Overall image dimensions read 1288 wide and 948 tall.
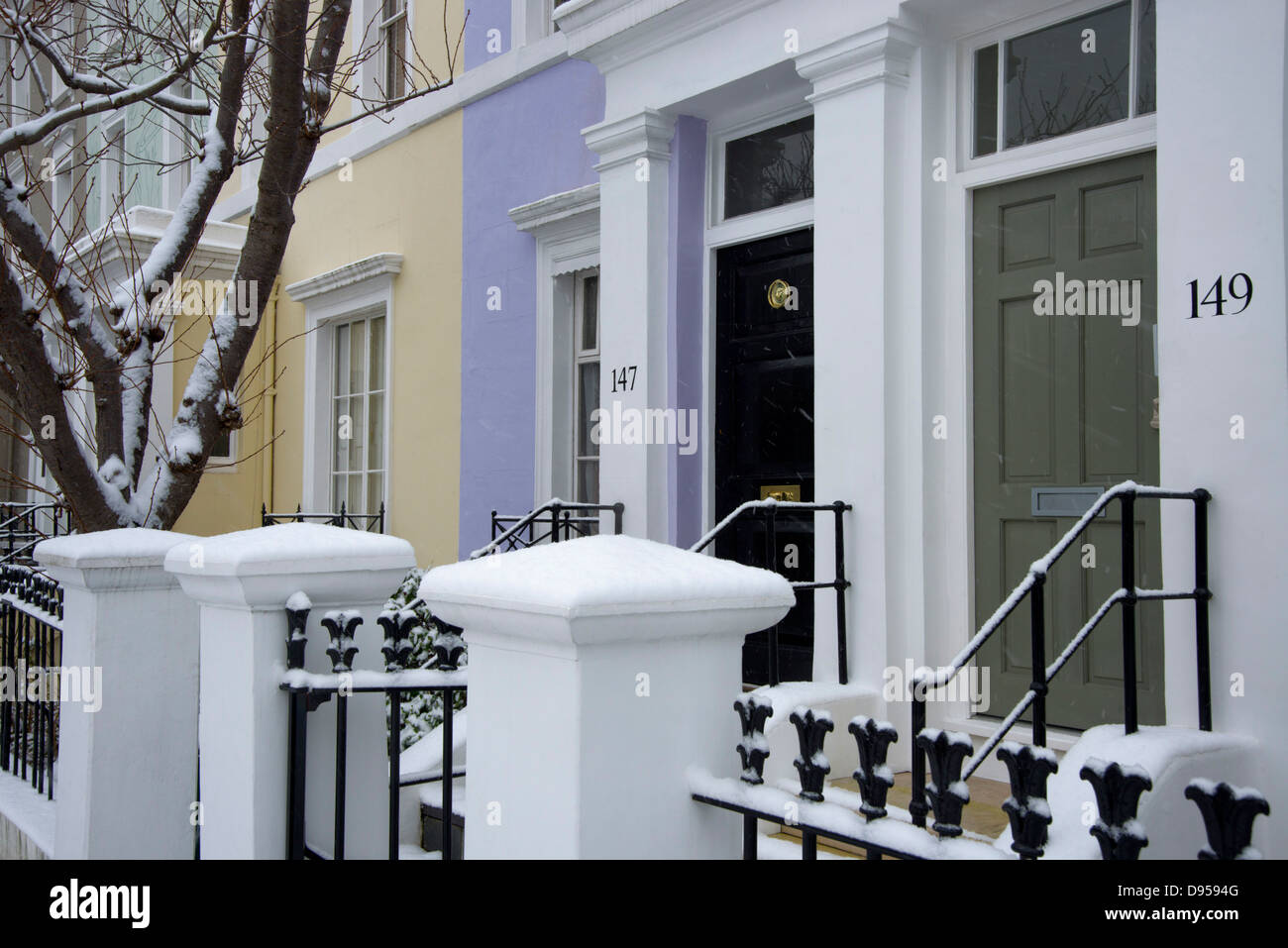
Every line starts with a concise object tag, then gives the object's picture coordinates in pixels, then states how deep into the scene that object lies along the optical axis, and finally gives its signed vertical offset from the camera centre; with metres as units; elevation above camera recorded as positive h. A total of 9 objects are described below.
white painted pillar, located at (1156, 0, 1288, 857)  3.85 +0.50
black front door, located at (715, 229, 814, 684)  6.22 +0.50
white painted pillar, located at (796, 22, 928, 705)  5.24 +0.65
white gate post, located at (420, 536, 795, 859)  1.96 -0.34
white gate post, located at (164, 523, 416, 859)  2.96 -0.47
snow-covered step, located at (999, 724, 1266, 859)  3.52 -0.88
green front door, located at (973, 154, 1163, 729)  4.70 +0.40
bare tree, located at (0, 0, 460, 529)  4.53 +0.89
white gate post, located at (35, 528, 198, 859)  3.72 -0.68
